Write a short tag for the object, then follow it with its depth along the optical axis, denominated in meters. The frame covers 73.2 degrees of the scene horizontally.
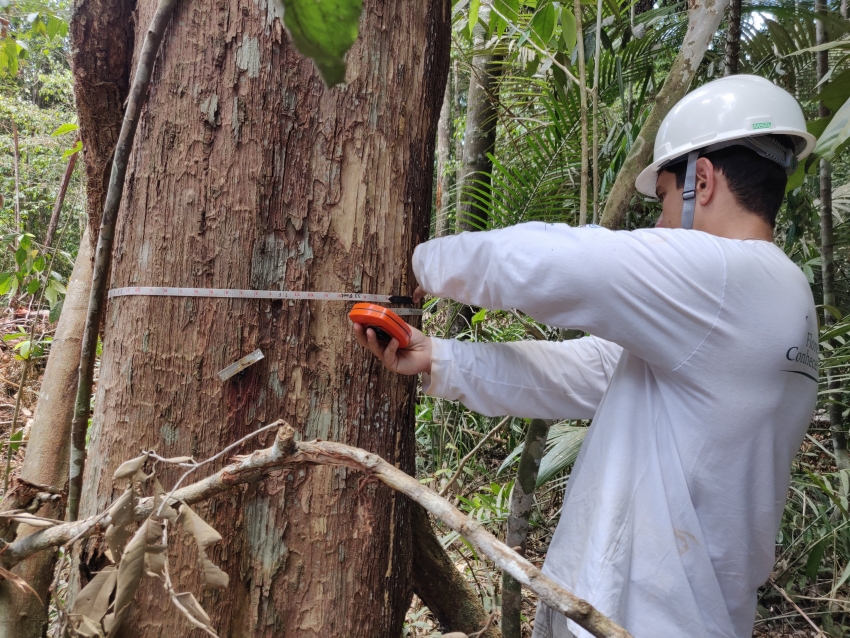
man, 1.06
